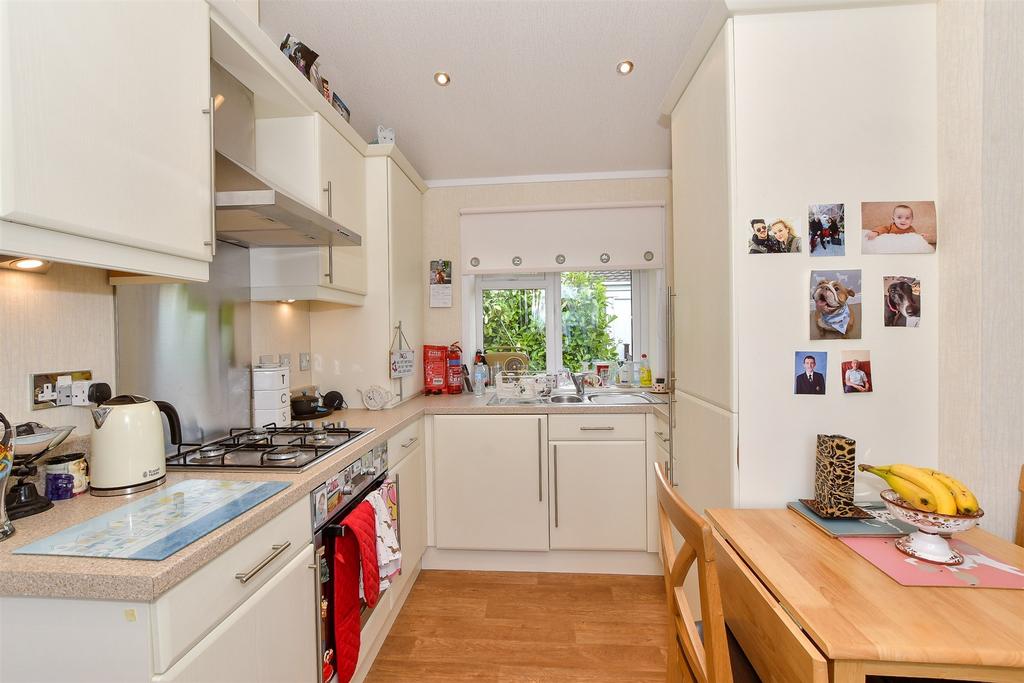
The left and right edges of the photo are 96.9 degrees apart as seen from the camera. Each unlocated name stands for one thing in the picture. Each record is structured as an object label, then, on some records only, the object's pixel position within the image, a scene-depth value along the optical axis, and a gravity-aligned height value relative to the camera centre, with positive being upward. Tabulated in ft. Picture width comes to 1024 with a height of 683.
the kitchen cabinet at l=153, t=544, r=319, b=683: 2.87 -2.22
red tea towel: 4.58 -2.55
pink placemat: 2.98 -1.64
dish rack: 8.78 -1.00
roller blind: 9.84 +2.13
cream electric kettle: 3.63 -0.88
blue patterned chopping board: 2.74 -1.27
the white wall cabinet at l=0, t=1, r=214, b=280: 2.73 +1.46
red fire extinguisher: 9.79 -0.77
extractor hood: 4.48 +1.34
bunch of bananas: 3.22 -1.16
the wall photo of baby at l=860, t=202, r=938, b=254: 4.33 +1.00
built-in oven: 4.39 -1.94
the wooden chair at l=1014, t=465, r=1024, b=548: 3.85 -1.66
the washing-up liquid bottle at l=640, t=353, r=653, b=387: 10.17 -0.95
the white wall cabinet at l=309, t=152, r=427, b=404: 8.02 +0.36
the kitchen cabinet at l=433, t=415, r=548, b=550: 8.08 -2.61
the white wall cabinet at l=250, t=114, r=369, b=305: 6.26 +2.11
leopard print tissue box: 3.99 -1.31
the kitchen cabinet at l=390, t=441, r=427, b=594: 7.00 -2.85
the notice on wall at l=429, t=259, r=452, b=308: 10.23 +1.19
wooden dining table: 2.43 -1.67
